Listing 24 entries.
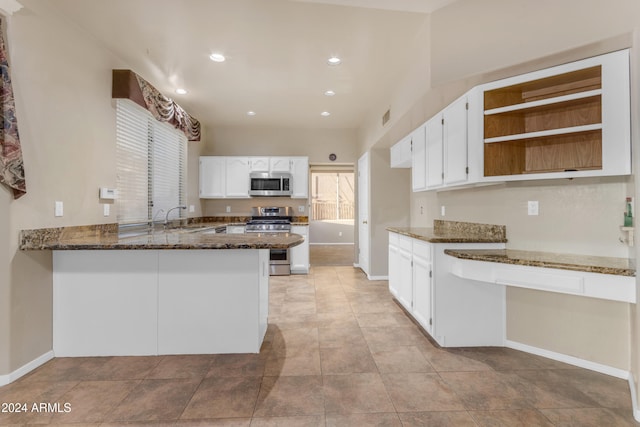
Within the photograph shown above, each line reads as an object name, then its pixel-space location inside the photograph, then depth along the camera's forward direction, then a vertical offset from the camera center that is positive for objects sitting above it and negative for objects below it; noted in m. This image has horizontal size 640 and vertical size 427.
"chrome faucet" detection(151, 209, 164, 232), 3.82 -0.08
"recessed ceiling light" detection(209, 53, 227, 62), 2.99 +1.57
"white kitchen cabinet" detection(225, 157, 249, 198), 5.41 +0.65
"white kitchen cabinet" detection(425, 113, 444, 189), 2.87 +0.60
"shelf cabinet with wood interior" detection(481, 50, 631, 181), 1.82 +0.65
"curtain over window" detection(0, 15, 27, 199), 1.83 +0.46
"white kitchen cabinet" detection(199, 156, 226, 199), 5.39 +0.67
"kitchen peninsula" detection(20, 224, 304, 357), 2.29 -0.67
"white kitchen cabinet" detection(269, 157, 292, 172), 5.43 +0.87
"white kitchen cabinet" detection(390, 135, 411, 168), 3.72 +0.78
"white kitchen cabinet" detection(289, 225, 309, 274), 5.22 -0.77
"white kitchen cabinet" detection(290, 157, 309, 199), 5.45 +0.75
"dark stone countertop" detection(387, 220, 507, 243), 2.50 -0.20
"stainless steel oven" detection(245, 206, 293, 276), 5.04 -0.30
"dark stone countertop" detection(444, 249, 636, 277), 1.74 -0.31
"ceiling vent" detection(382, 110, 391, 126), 3.70 +1.21
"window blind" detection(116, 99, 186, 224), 3.17 +0.58
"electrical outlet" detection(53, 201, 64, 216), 2.27 +0.03
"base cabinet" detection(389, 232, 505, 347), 2.49 -0.78
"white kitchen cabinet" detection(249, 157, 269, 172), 5.40 +0.89
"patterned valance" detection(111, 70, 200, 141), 2.96 +1.26
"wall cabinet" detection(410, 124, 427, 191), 3.25 +0.61
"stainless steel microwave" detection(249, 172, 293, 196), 5.33 +0.51
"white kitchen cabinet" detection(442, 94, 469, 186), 2.50 +0.62
